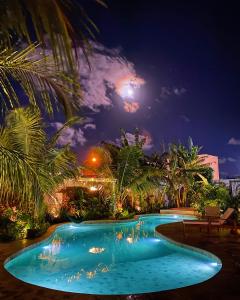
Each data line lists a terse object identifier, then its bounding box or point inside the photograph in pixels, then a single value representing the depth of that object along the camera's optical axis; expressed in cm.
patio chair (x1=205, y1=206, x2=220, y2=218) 820
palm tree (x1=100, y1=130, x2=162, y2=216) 1366
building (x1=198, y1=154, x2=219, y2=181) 2775
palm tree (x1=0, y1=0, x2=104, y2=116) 116
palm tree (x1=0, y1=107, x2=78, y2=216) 285
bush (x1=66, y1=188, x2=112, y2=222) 1240
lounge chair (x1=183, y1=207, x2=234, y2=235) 775
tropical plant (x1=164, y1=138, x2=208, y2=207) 1683
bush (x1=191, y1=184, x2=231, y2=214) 1043
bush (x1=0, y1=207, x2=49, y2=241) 730
